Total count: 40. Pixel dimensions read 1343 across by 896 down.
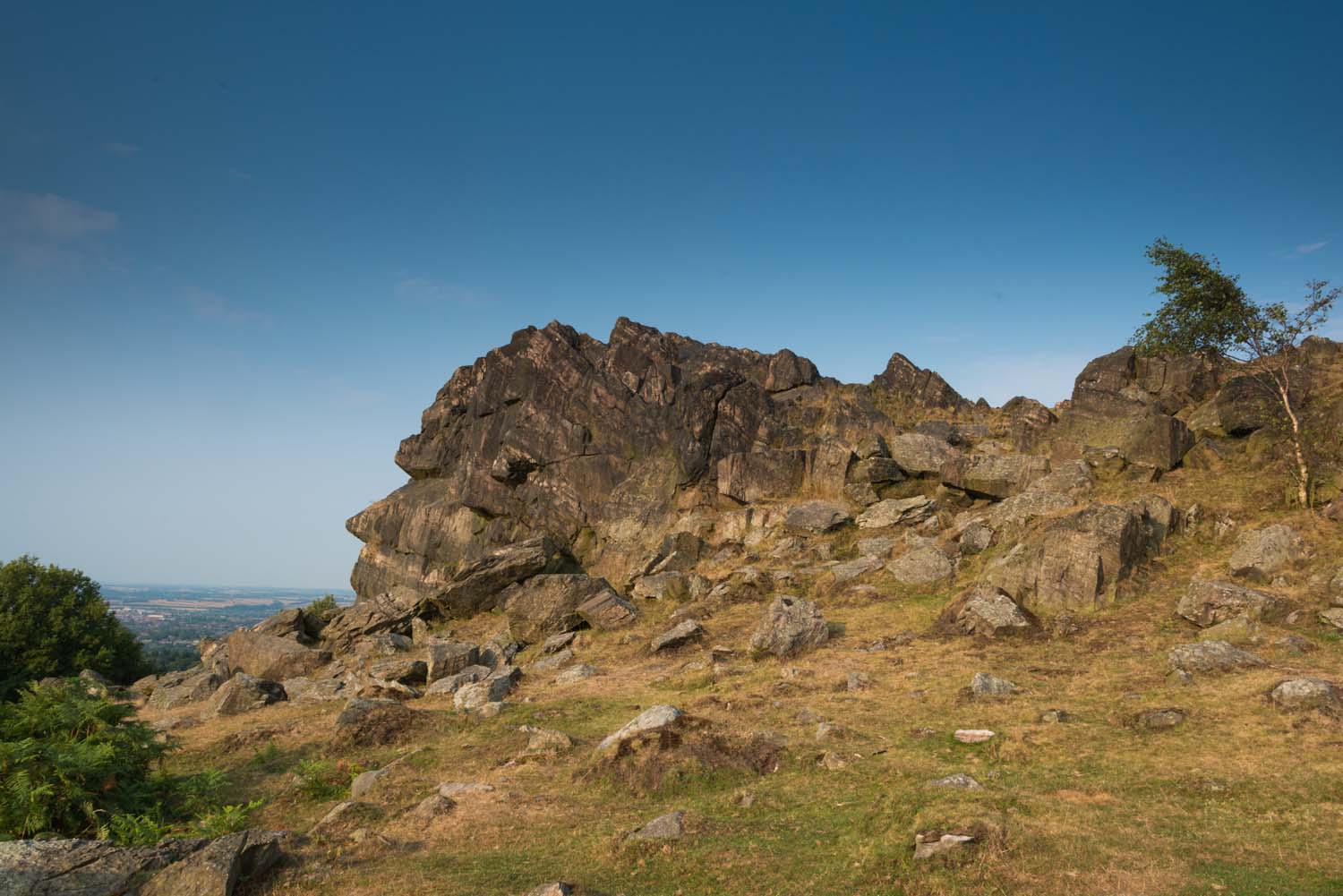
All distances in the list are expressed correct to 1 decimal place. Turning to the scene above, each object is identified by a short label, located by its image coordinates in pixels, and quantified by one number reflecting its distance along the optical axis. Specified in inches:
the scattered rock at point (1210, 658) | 759.1
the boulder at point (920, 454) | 1707.7
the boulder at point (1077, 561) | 1030.4
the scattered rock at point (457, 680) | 1065.5
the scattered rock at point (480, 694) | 964.0
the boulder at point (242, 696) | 1066.7
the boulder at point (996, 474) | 1486.2
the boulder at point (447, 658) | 1147.3
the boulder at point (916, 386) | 2225.6
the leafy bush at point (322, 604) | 2432.9
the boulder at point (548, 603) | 1397.6
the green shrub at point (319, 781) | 636.7
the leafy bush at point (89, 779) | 475.5
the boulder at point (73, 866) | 353.1
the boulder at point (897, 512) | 1565.0
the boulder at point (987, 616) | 999.0
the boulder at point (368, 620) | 1562.5
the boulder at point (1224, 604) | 877.8
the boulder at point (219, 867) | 380.2
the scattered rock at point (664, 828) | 478.6
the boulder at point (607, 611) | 1370.6
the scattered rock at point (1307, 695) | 621.3
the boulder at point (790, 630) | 1047.6
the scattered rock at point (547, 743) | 708.7
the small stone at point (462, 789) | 593.3
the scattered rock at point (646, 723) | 663.8
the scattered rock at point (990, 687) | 779.4
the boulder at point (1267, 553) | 983.6
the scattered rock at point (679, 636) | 1168.8
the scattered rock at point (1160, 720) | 649.6
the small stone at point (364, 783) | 619.2
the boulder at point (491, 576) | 1604.3
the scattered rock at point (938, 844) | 417.7
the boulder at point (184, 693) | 1227.2
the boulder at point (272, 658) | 1350.9
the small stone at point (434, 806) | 552.7
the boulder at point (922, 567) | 1270.9
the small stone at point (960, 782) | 537.6
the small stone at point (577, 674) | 1078.4
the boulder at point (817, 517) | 1627.7
